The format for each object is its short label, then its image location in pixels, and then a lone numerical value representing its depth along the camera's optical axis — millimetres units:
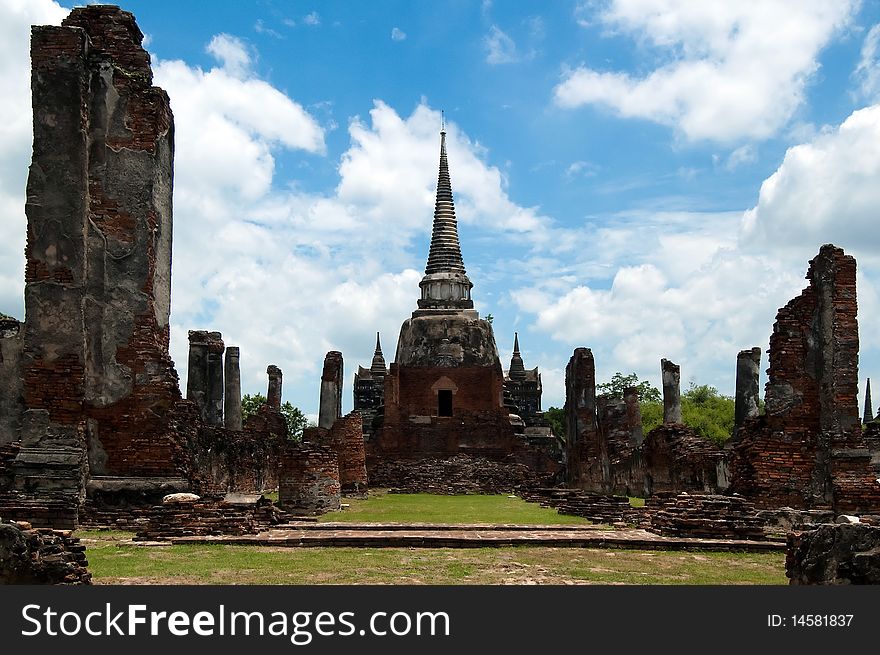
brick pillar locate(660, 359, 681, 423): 25828
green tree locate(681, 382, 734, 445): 43875
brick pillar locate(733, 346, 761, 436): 21172
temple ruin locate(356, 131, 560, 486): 39312
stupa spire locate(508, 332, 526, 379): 56844
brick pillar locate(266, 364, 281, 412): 31000
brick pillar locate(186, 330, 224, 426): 22688
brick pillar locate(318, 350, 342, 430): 29969
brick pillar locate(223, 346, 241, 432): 26250
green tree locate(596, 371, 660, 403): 61281
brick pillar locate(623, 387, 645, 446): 26484
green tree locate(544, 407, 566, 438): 64113
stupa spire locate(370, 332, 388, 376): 54688
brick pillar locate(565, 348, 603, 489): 29375
